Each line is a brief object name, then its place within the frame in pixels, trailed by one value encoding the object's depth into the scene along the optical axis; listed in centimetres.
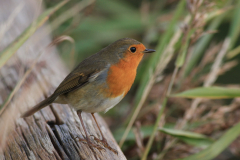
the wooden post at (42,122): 395
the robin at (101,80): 511
